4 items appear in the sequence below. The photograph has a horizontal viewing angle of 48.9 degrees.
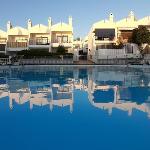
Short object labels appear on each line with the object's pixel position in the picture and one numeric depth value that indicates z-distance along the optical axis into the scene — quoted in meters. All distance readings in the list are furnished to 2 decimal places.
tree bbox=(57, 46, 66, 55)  20.18
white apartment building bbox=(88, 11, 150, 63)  22.00
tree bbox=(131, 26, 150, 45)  20.07
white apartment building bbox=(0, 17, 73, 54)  22.49
